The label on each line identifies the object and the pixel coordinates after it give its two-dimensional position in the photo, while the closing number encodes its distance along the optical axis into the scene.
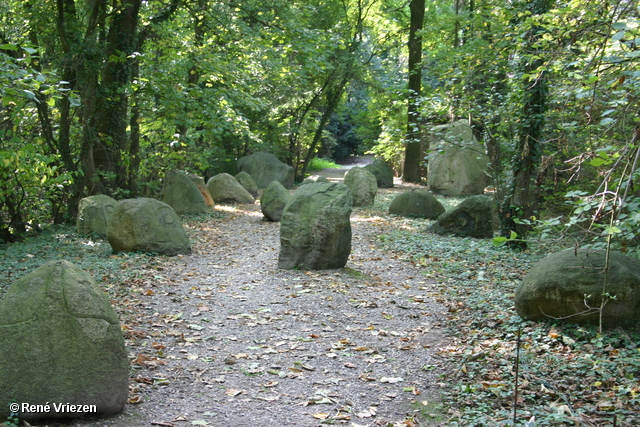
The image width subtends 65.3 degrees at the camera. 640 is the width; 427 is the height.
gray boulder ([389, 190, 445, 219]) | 14.13
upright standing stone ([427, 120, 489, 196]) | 18.61
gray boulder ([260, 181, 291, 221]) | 13.94
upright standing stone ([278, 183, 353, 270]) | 8.43
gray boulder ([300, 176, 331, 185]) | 18.14
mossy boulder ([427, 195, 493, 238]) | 11.20
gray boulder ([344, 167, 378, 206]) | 17.00
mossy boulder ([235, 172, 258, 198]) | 20.36
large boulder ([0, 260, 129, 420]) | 3.40
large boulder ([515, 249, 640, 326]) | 4.96
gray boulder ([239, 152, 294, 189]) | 22.50
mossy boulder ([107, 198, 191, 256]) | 9.30
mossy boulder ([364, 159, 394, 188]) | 21.83
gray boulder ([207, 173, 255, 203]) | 18.22
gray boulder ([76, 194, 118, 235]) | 10.85
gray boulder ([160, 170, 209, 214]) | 15.02
